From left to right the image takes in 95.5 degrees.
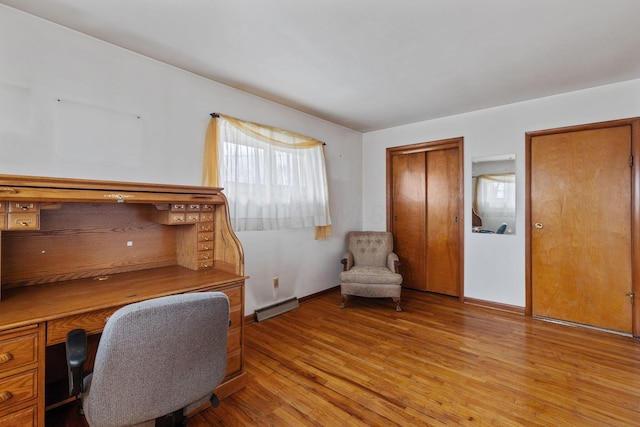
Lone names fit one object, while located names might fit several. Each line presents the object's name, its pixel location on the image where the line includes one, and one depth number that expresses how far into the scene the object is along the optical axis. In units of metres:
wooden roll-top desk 1.25
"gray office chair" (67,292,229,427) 1.04
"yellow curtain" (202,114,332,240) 2.66
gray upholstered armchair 3.40
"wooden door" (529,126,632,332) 2.83
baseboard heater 3.13
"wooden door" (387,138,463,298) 3.89
